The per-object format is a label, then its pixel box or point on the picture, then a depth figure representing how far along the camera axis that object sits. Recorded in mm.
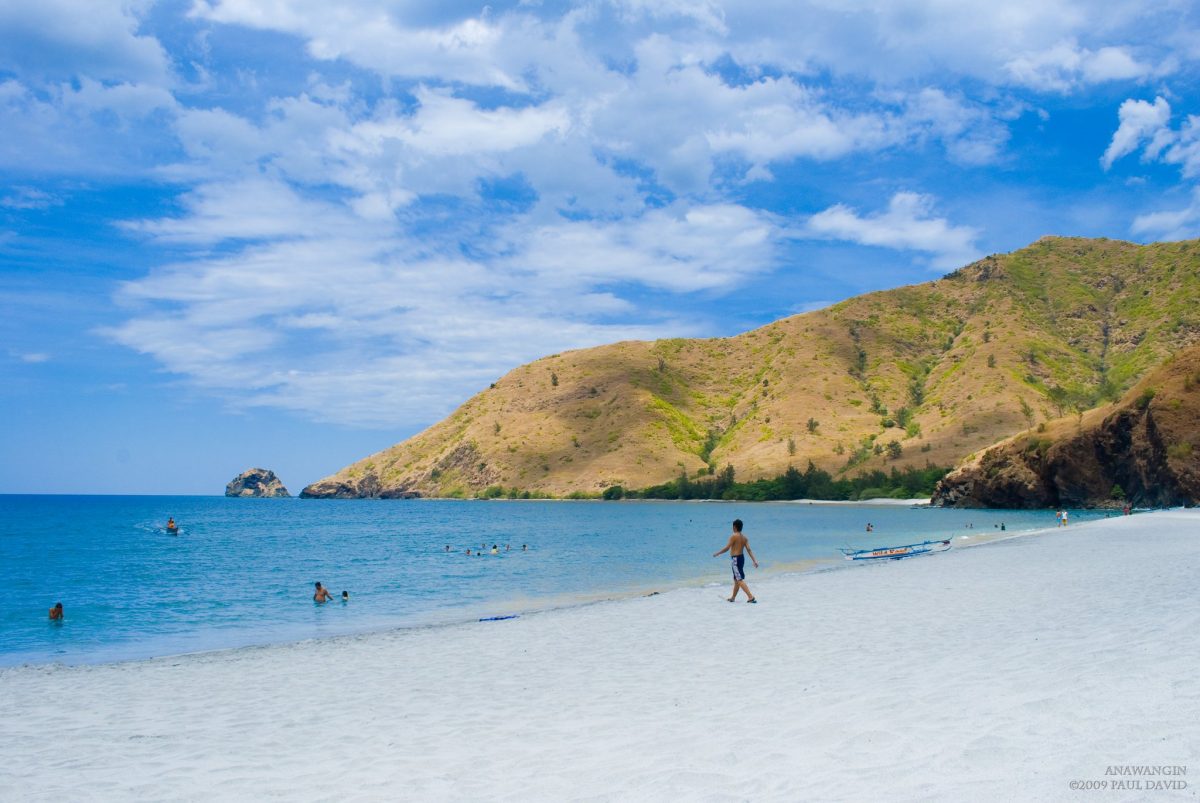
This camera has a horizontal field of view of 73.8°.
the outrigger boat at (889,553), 36125
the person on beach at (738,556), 20656
